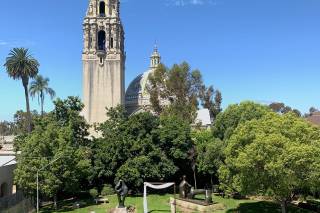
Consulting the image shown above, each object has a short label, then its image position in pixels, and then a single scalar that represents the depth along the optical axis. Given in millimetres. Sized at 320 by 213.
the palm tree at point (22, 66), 47371
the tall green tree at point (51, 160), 30434
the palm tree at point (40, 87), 63072
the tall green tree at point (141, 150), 34258
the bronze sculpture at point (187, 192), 29916
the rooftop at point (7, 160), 34617
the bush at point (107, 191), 35000
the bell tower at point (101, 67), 57898
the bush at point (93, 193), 34505
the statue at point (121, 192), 27667
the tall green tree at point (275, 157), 24068
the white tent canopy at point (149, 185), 27977
